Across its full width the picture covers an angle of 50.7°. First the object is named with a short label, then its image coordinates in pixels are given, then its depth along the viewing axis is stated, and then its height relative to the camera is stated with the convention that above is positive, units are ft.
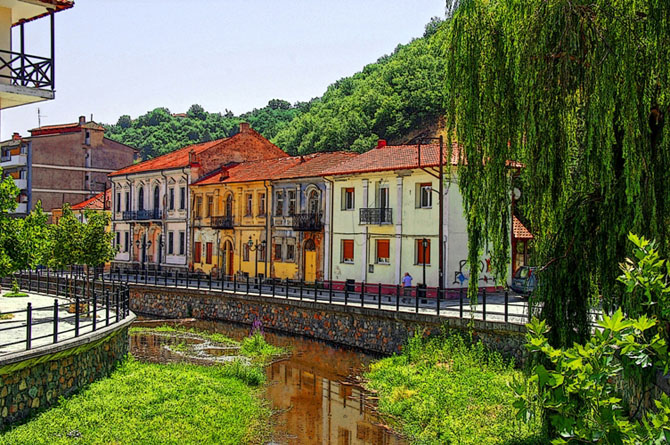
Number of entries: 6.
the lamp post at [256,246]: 131.85 -0.83
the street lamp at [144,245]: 163.32 -0.87
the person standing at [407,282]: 99.09 -5.69
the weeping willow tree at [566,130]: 32.32 +5.67
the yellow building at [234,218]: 133.18 +4.73
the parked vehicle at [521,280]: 89.35 -5.18
